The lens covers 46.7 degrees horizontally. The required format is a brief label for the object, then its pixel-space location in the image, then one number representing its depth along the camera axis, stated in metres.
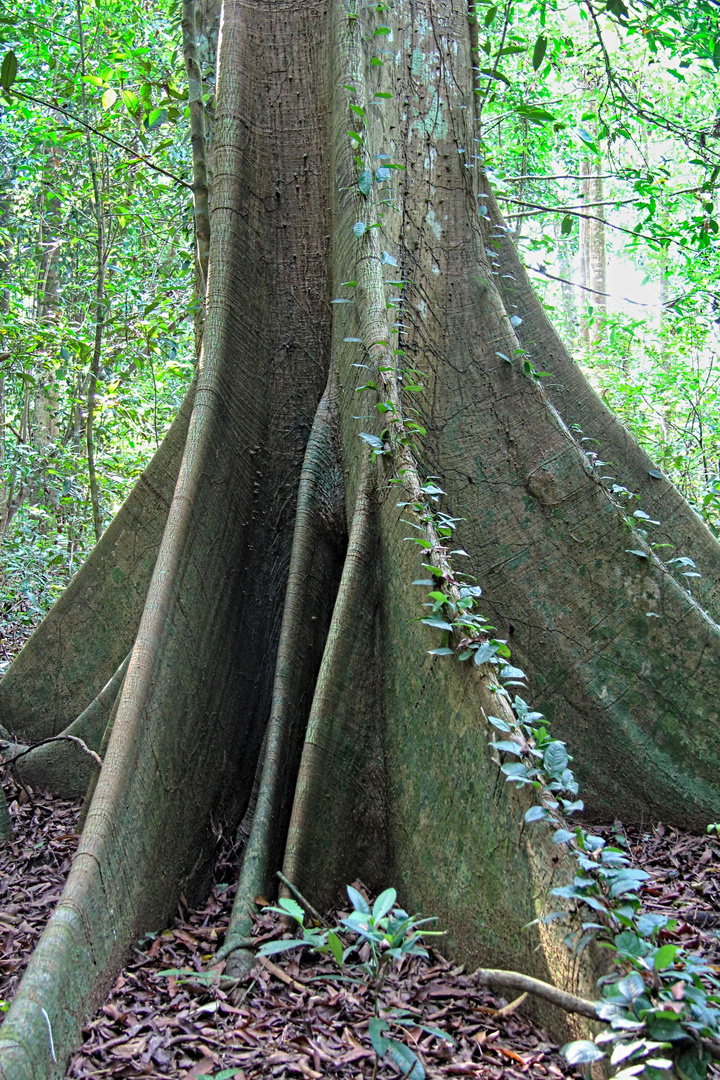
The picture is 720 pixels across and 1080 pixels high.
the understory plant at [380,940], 1.84
